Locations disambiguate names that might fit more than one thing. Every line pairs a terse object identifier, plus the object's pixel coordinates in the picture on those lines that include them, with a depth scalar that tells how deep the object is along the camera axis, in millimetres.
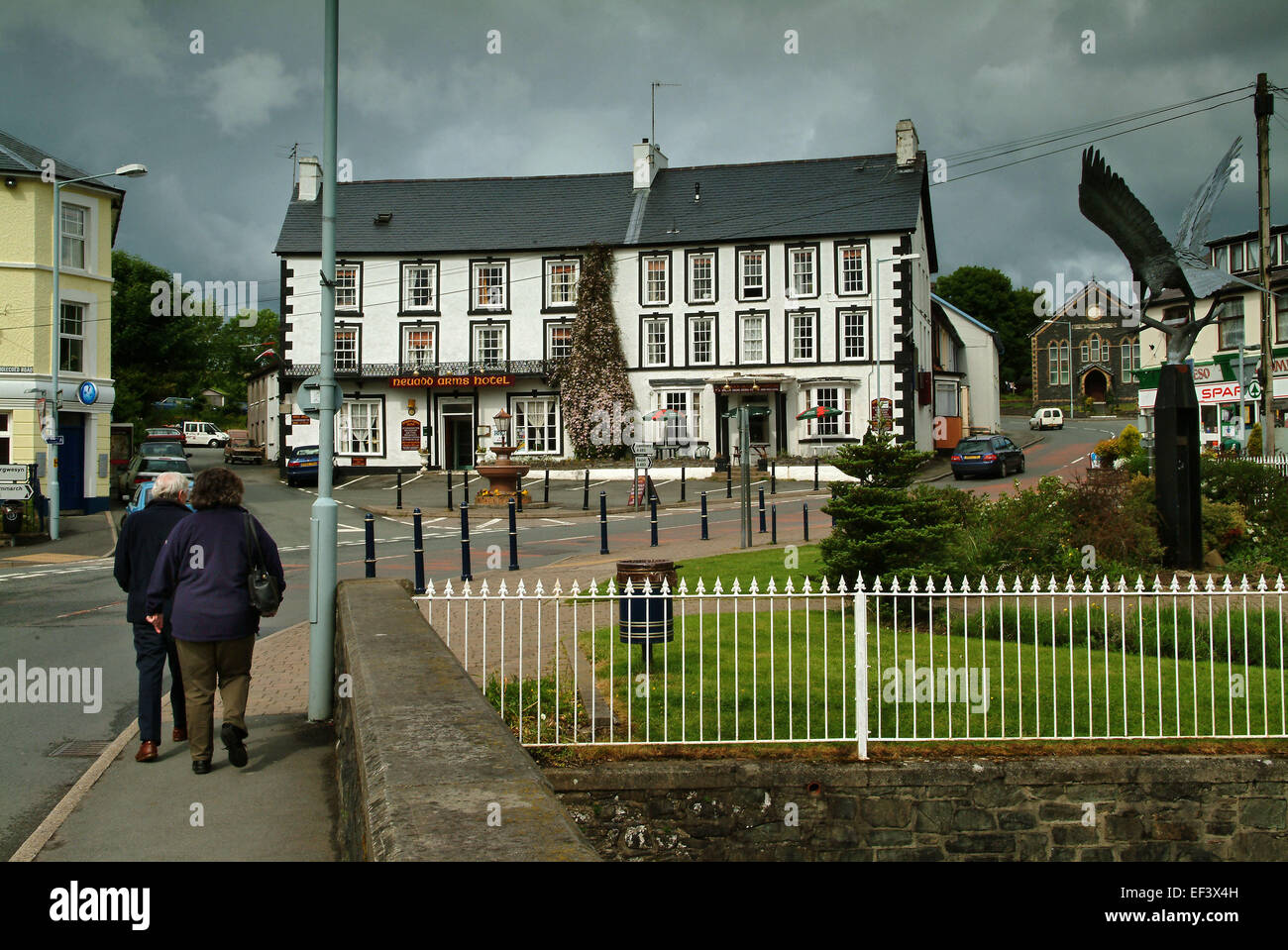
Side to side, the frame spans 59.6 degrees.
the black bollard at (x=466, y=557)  16391
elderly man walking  7457
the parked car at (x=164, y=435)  52469
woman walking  6910
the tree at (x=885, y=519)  11250
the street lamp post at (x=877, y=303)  44341
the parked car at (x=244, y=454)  60094
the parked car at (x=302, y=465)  40938
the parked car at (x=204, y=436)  76125
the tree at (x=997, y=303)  93125
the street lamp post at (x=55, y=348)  24953
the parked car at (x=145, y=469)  32441
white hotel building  45562
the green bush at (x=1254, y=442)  30684
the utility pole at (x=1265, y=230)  23891
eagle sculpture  16047
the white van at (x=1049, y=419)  68938
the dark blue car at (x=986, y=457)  36906
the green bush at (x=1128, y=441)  28125
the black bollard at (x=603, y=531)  19766
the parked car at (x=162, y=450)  38156
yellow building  30219
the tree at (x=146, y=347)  57406
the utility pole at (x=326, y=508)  8438
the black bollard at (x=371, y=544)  15078
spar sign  30266
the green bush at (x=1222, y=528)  15906
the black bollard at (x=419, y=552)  15281
